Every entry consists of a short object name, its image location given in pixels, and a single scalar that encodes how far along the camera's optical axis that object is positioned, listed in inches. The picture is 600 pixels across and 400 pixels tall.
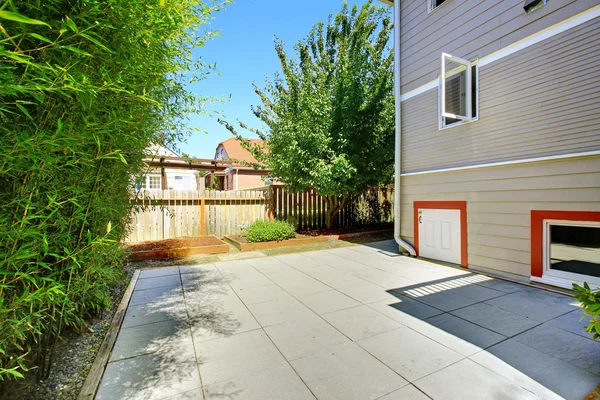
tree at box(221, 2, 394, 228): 282.4
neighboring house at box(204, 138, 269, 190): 706.8
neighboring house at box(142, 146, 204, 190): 708.2
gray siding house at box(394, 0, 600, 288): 138.3
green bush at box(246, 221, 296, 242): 272.4
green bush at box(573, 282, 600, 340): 73.5
